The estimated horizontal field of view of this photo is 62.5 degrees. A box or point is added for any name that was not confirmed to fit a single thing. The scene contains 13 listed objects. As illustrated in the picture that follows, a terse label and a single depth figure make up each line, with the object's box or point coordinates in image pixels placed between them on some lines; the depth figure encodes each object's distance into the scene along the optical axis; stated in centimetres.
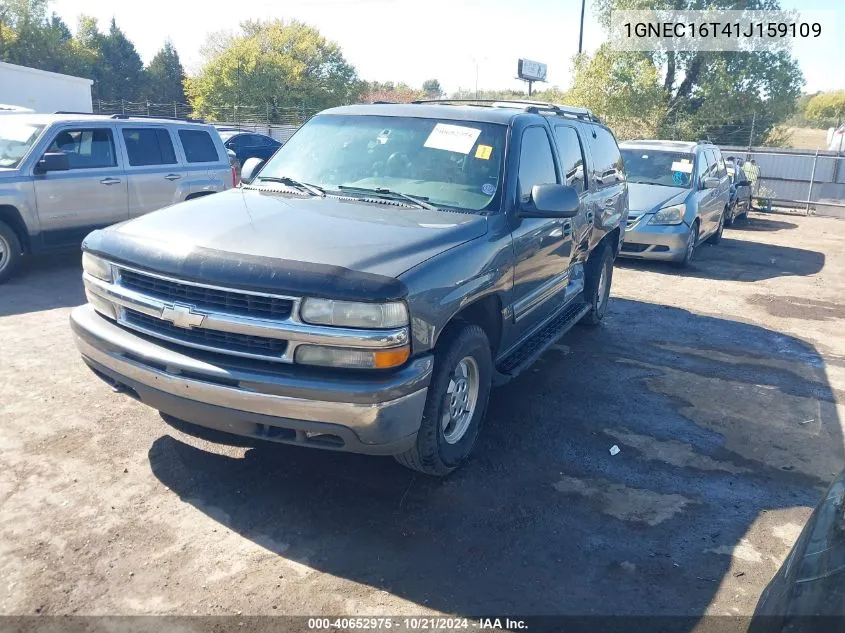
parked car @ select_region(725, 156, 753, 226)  1612
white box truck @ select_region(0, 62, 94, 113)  2670
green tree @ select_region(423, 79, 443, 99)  10881
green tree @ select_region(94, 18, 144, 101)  5797
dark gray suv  310
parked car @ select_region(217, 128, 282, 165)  2125
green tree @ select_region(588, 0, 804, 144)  2848
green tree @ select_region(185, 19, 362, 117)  4747
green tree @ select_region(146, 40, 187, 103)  6050
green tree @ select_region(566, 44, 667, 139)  2553
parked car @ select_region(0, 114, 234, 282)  777
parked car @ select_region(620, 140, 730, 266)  1034
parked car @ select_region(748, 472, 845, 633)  187
